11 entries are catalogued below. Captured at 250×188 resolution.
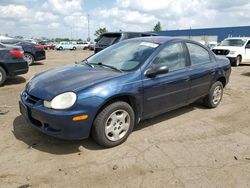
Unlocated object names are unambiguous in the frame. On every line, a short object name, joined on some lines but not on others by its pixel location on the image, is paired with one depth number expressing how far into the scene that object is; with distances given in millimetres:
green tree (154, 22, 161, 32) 64134
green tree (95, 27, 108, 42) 55555
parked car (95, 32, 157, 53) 7987
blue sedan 2519
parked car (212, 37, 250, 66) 10602
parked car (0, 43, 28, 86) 5610
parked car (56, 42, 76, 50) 32505
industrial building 30444
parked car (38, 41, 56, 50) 30982
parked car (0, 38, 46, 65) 9659
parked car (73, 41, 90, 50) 33881
